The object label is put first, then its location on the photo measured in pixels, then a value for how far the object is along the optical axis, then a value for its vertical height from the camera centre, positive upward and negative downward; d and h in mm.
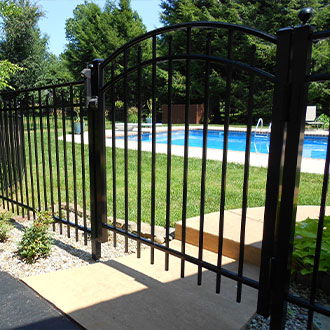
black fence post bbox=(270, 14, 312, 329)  1406 -268
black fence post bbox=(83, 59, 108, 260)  2547 -359
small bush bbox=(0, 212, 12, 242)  3175 -1230
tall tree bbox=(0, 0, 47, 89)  20641 +4765
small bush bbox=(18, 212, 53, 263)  2713 -1190
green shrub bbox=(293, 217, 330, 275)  2047 -910
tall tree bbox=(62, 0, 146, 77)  31141 +8501
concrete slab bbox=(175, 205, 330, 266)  2531 -1053
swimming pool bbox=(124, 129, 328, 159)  12633 -1345
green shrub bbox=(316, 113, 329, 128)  17480 -210
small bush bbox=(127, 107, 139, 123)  19858 -173
